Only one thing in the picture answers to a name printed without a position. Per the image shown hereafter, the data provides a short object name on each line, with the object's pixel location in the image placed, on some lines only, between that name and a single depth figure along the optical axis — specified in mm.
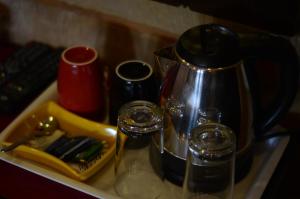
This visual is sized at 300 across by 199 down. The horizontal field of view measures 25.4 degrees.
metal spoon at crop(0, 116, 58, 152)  1059
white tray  955
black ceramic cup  1018
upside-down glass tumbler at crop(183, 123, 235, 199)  863
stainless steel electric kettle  894
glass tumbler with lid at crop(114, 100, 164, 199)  922
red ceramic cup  1054
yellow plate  983
